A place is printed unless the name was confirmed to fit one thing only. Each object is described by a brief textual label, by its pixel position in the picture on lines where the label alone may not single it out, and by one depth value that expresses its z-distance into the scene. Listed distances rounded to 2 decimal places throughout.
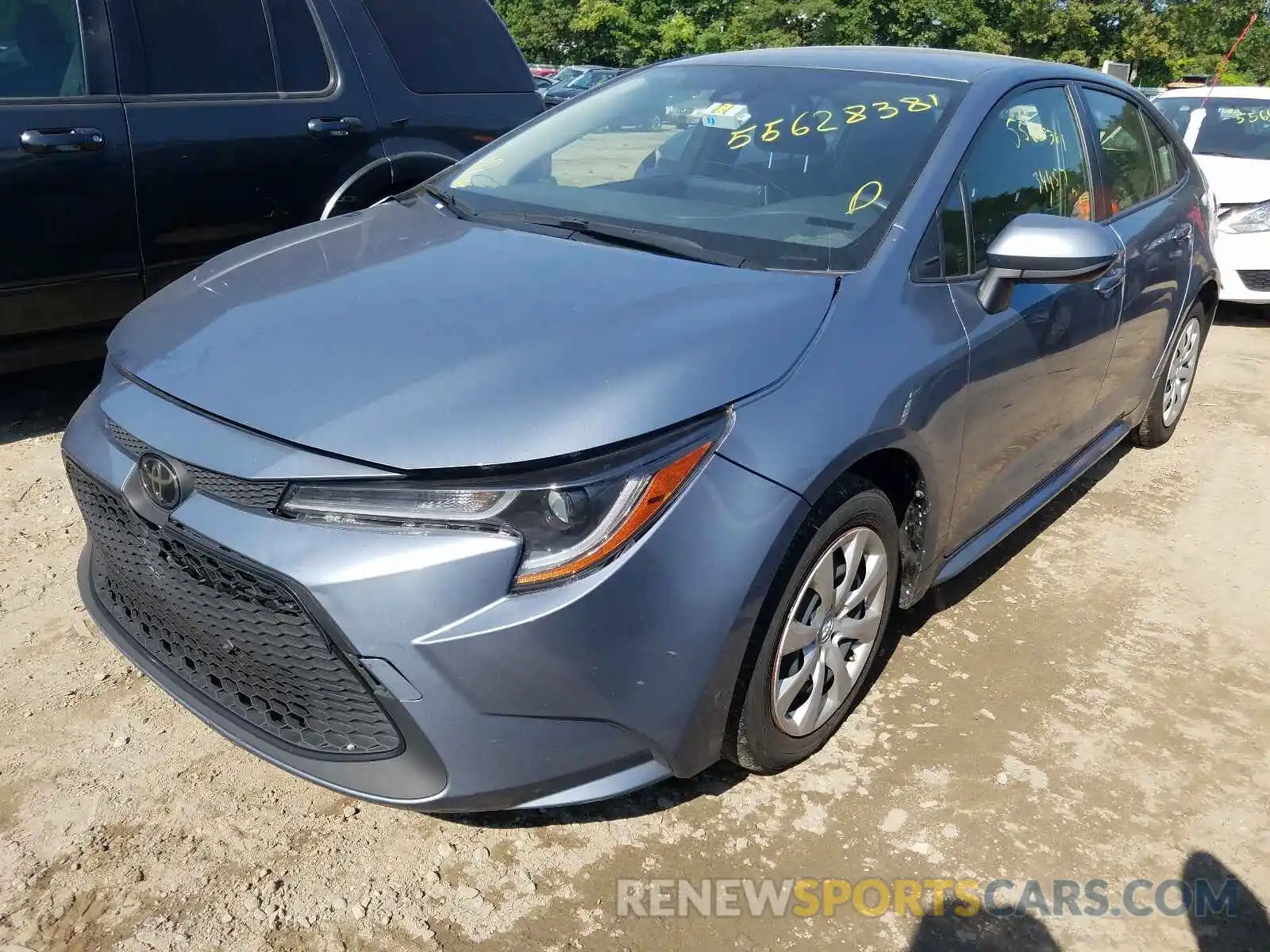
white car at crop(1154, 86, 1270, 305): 7.28
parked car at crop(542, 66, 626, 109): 26.28
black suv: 3.84
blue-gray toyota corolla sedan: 1.88
